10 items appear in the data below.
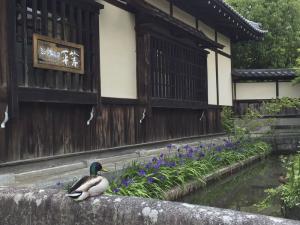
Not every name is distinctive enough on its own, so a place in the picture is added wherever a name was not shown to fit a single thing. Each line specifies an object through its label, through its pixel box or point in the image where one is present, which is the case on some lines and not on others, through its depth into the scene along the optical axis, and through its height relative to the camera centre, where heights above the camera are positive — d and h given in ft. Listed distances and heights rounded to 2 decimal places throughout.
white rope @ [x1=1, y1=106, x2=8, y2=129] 22.13 -0.06
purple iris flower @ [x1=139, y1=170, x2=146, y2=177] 28.35 -3.61
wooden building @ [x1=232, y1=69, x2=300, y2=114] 70.18 +3.86
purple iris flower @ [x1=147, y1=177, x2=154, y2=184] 27.87 -3.99
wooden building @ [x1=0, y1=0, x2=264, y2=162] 23.36 +2.89
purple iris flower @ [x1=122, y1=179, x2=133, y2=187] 25.76 -3.83
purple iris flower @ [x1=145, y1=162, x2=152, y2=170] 30.65 -3.44
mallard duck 13.29 -2.11
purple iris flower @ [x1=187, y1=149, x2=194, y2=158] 37.89 -3.30
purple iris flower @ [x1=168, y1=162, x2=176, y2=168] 32.93 -3.62
